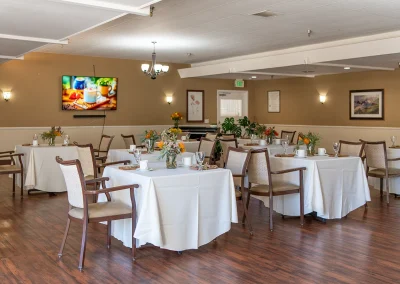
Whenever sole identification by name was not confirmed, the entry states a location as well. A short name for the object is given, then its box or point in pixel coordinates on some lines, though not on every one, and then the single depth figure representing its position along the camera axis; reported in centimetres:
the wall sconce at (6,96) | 1073
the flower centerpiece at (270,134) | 874
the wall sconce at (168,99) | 1321
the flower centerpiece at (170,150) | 487
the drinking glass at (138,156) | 510
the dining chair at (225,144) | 793
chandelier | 1012
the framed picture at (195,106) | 1370
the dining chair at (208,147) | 727
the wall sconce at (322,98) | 1333
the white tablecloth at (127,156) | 677
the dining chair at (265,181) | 540
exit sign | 1448
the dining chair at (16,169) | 730
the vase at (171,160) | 486
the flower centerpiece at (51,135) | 789
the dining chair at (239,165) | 518
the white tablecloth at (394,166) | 746
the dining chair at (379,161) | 709
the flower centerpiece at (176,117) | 1304
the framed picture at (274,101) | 1470
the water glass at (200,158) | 477
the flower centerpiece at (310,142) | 626
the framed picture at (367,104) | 1192
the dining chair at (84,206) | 407
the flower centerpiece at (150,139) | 703
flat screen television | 1153
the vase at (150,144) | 701
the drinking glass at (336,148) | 609
